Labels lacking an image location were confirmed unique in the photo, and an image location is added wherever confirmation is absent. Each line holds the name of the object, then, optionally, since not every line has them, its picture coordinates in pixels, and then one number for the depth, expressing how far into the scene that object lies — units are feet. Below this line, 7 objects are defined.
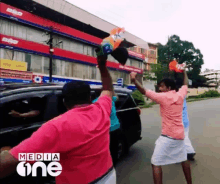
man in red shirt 3.56
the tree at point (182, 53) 173.88
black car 7.94
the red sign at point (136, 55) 115.97
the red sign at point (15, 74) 58.59
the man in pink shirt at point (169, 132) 8.89
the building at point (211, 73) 415.60
